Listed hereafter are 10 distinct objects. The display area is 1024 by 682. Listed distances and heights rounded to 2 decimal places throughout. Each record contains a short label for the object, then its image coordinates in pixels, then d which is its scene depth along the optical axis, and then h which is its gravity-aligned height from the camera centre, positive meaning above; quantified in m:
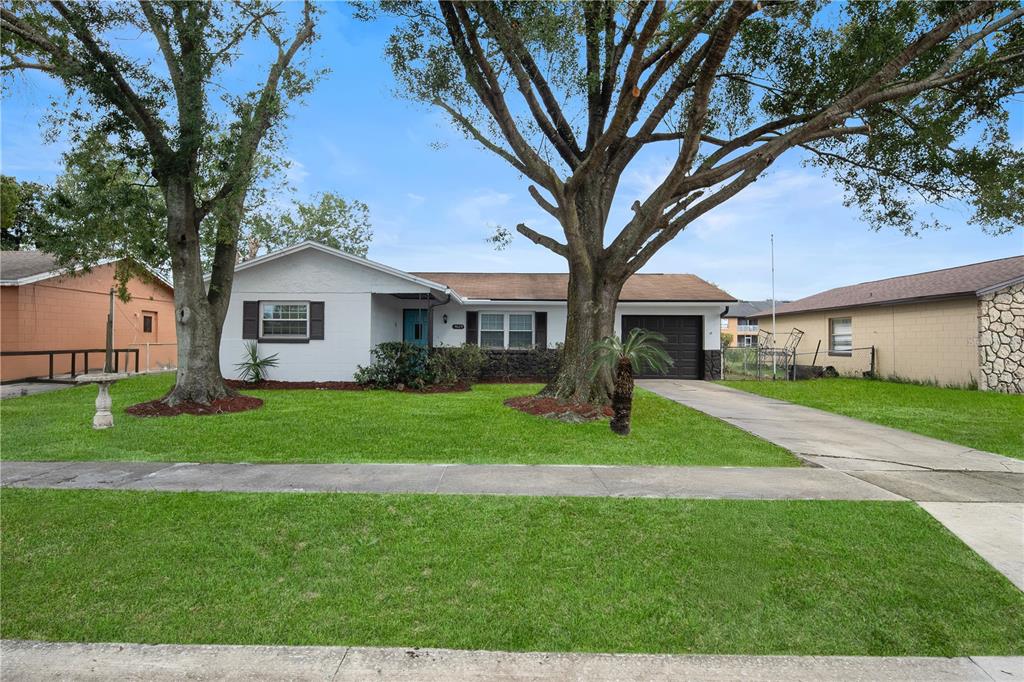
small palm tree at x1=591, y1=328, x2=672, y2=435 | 7.95 -0.42
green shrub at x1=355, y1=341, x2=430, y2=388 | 14.10 -0.62
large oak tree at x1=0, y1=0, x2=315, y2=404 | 9.47 +4.66
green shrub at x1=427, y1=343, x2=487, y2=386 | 14.39 -0.57
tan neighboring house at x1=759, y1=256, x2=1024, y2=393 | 14.73 +0.60
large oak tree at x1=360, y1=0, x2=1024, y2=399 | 8.80 +4.78
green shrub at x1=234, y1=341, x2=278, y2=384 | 14.31 -0.55
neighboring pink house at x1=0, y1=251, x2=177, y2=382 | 15.57 +1.05
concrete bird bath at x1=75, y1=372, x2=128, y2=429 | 8.06 -0.94
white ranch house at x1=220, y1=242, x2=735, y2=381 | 14.48 +1.07
